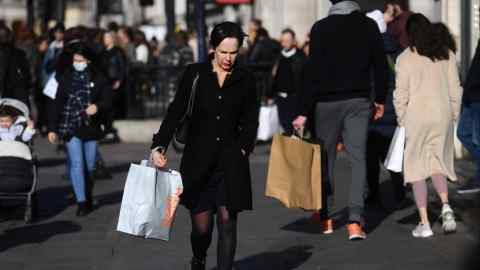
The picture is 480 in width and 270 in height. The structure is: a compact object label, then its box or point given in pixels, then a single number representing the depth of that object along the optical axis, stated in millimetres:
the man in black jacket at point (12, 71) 15102
